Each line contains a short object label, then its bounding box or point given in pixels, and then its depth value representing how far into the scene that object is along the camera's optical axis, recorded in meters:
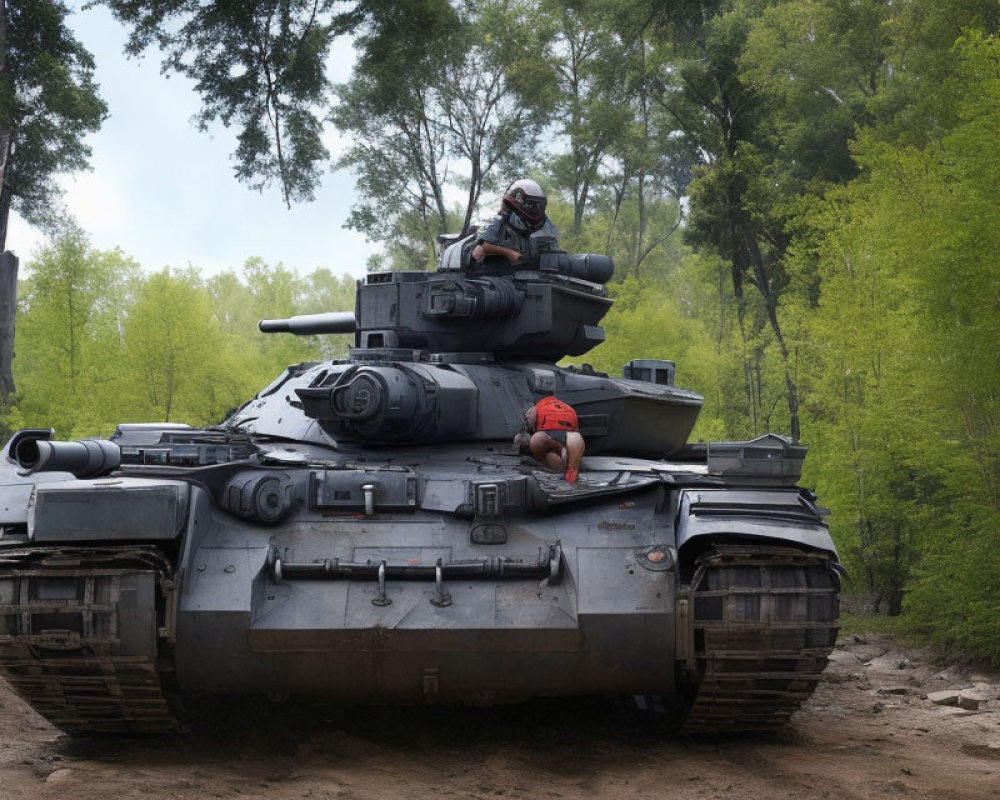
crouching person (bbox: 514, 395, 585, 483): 10.19
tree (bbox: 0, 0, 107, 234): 24.08
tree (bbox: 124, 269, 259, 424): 28.80
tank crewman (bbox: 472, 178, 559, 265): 12.37
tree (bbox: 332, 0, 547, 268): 33.75
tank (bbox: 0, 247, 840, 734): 8.71
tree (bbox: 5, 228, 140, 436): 27.48
